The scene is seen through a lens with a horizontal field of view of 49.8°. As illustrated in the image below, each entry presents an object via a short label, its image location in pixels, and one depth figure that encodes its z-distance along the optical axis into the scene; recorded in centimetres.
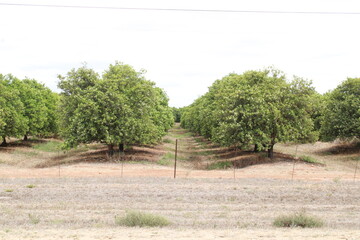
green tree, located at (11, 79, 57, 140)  5828
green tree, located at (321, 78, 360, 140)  4812
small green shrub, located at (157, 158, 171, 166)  4142
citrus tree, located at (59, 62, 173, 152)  3962
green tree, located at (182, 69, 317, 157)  3899
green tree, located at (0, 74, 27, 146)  5012
